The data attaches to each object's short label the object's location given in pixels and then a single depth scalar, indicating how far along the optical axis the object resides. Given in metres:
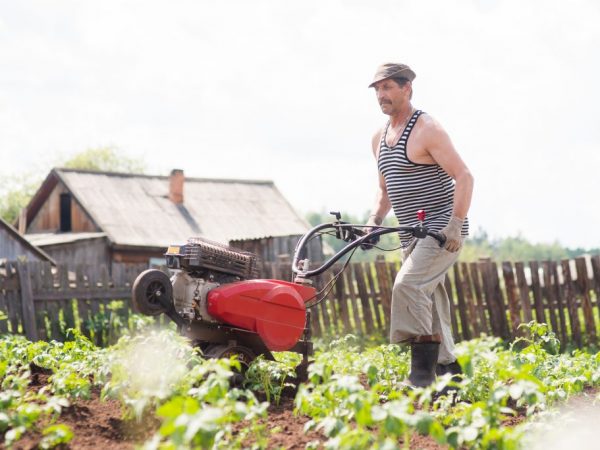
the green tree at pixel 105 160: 52.50
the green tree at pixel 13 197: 49.75
